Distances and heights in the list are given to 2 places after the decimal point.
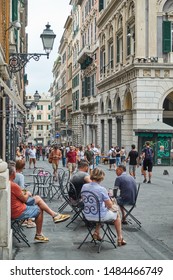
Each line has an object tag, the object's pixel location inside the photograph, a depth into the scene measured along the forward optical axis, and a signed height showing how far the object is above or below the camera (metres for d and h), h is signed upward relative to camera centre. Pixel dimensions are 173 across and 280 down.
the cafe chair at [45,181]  14.12 -1.48
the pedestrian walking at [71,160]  23.72 -1.48
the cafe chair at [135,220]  10.43 -1.93
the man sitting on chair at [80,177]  10.81 -1.03
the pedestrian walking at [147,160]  20.84 -1.32
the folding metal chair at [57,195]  12.39 -1.96
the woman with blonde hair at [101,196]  8.33 -1.10
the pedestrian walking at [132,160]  21.94 -1.39
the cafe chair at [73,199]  10.59 -1.49
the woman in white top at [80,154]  28.16 -1.46
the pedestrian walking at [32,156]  31.64 -1.73
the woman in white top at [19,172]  10.66 -0.93
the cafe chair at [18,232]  8.51 -1.74
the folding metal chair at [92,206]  8.25 -1.26
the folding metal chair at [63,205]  11.95 -1.83
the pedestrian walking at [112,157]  30.64 -1.78
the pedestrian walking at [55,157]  22.89 -1.30
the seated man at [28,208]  8.16 -1.29
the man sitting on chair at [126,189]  10.50 -1.25
